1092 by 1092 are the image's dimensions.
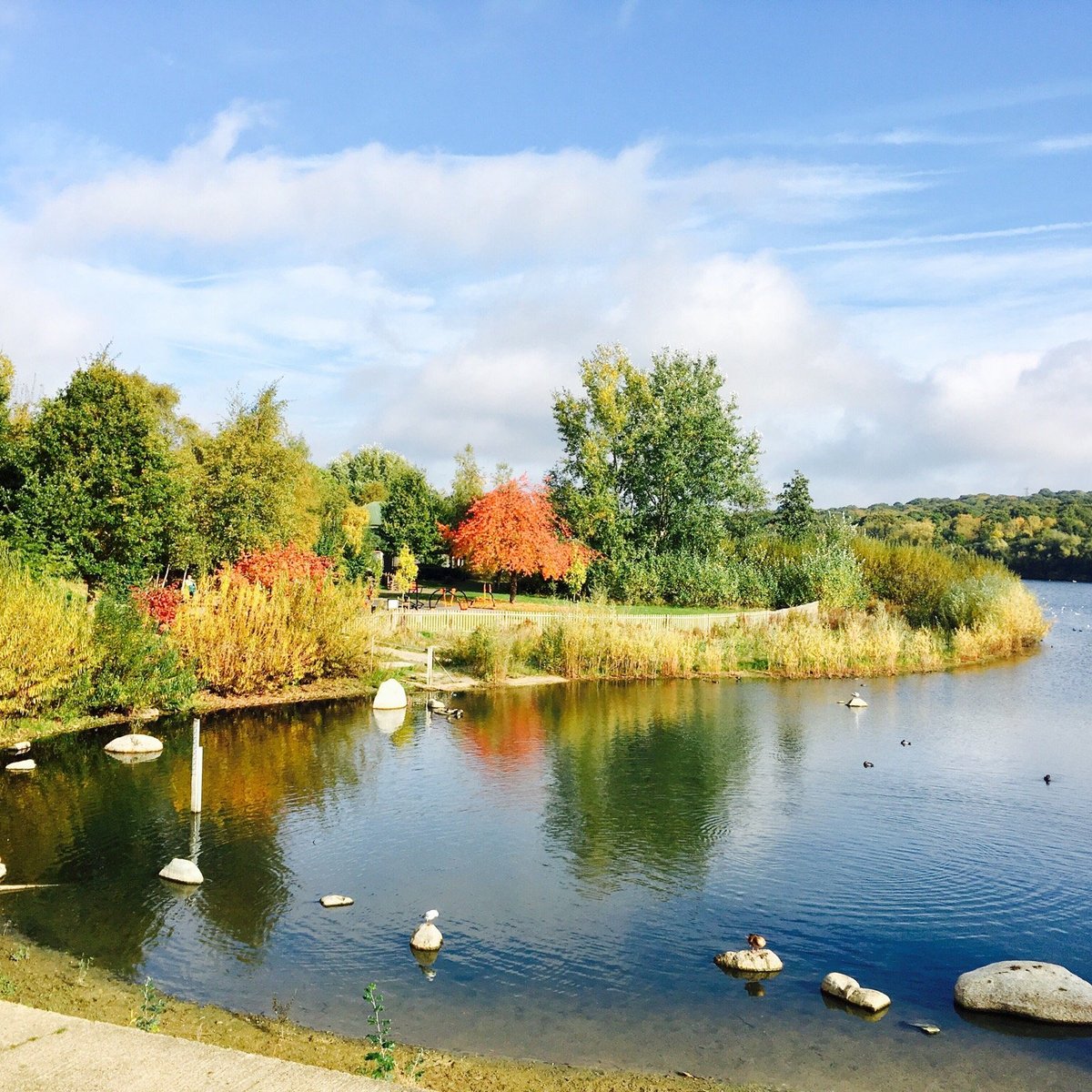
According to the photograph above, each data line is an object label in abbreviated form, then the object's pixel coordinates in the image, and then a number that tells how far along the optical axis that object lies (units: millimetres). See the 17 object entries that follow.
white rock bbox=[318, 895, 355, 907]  11312
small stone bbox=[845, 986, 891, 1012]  8961
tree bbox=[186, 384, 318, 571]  33531
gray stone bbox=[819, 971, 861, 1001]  9144
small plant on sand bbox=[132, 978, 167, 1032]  7375
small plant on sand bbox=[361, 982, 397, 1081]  6634
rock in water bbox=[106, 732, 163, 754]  18703
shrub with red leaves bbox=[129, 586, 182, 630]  23844
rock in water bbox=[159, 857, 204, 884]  11867
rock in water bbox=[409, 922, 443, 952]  10109
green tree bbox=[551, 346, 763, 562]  49125
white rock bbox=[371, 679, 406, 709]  24328
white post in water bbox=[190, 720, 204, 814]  14352
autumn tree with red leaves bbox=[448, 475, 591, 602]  42438
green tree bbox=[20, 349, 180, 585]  25000
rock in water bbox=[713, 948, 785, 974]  9719
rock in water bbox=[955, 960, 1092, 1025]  8836
